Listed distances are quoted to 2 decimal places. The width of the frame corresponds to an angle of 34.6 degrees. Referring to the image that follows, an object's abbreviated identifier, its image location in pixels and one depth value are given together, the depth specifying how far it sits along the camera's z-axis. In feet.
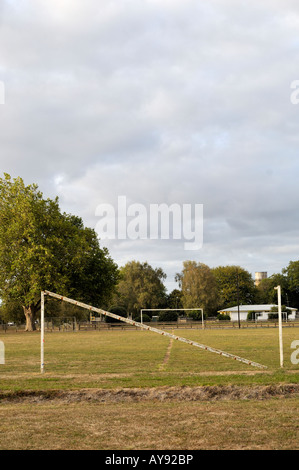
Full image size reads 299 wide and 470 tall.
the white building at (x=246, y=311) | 324.27
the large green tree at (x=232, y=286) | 400.47
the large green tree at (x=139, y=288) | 339.36
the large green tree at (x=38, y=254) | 173.06
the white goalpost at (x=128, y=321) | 53.01
